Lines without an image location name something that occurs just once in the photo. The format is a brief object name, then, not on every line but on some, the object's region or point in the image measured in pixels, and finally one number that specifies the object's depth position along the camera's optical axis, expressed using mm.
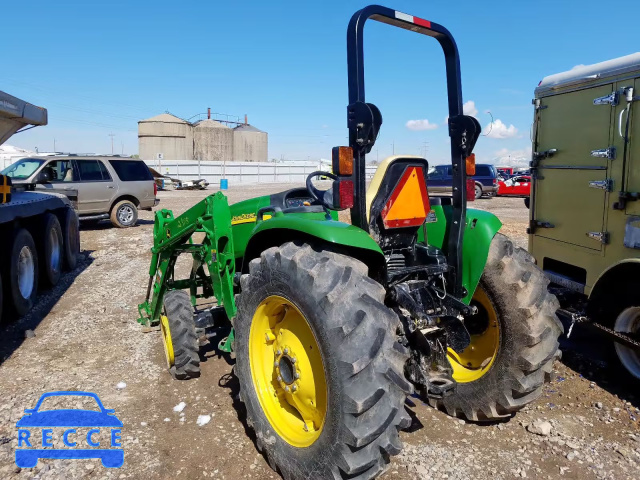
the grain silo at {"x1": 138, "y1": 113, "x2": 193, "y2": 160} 48656
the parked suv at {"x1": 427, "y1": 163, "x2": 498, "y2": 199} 21794
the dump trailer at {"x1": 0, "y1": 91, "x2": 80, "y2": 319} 5805
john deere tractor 2322
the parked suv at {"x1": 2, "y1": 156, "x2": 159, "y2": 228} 12578
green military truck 4266
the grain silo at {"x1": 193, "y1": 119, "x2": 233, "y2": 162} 50406
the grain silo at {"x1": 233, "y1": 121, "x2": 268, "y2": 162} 53281
